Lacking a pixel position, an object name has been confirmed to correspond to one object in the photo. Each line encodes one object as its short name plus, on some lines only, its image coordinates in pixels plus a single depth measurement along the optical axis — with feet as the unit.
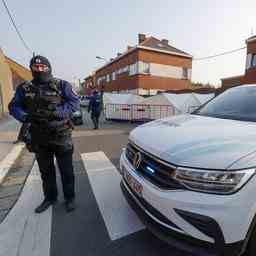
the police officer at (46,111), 8.59
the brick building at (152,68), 83.35
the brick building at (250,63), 63.35
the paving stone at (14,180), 12.97
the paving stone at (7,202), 10.21
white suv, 5.11
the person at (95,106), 34.99
